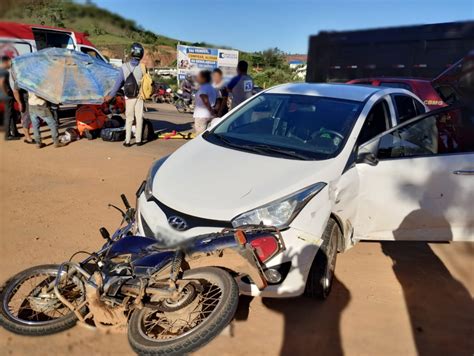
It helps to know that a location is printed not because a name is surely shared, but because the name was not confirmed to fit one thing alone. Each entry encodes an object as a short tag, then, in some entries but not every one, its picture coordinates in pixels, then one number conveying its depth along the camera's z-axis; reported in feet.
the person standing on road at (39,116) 23.39
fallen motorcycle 7.43
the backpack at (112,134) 27.71
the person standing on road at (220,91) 21.71
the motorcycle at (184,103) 49.06
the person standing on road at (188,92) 49.04
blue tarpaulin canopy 22.80
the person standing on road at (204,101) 22.13
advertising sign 56.54
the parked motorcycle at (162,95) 59.27
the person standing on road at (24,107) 23.76
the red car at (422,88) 23.90
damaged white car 8.46
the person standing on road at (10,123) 25.83
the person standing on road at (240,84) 23.63
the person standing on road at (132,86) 24.09
